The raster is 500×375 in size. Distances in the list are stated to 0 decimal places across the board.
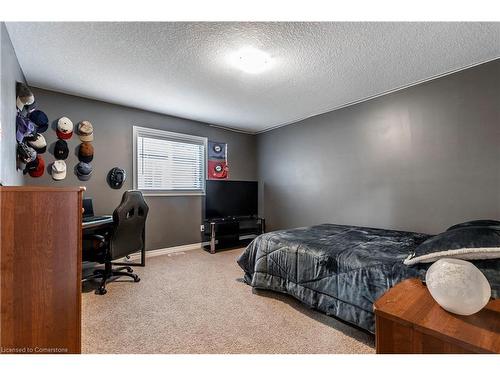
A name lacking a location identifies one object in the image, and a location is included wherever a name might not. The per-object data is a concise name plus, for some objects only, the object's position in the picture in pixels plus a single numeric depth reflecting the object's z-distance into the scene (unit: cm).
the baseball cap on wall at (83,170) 305
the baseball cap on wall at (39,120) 246
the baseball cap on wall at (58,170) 285
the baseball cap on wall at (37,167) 266
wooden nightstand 81
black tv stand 405
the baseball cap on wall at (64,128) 288
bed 163
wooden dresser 104
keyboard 268
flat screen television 415
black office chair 252
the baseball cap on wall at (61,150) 289
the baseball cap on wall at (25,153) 227
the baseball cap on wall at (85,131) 304
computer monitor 293
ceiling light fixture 210
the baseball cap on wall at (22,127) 217
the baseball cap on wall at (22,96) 212
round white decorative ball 92
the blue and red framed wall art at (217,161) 435
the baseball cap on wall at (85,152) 306
